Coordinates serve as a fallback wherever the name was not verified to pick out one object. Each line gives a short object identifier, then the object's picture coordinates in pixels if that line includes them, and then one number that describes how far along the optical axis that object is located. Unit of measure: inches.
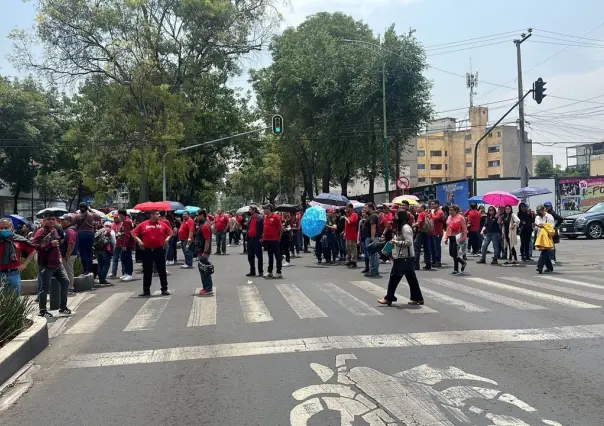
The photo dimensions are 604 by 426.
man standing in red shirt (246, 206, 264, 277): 566.9
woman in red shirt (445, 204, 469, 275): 560.5
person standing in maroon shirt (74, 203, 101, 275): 501.0
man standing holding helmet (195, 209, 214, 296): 457.0
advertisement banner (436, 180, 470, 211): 1435.9
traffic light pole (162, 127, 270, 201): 1378.0
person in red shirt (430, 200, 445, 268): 620.7
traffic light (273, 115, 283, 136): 1109.1
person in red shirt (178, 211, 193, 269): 713.0
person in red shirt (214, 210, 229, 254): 924.0
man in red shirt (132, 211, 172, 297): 461.7
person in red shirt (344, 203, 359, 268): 637.9
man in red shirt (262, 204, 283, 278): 553.3
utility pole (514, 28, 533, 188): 1006.4
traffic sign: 1155.3
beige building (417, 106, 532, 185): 3415.4
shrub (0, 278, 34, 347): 269.6
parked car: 1054.4
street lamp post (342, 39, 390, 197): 1343.5
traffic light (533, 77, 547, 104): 947.3
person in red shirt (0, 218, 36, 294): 334.3
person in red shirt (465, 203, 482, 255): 685.9
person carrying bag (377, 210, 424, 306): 383.2
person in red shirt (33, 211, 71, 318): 365.7
